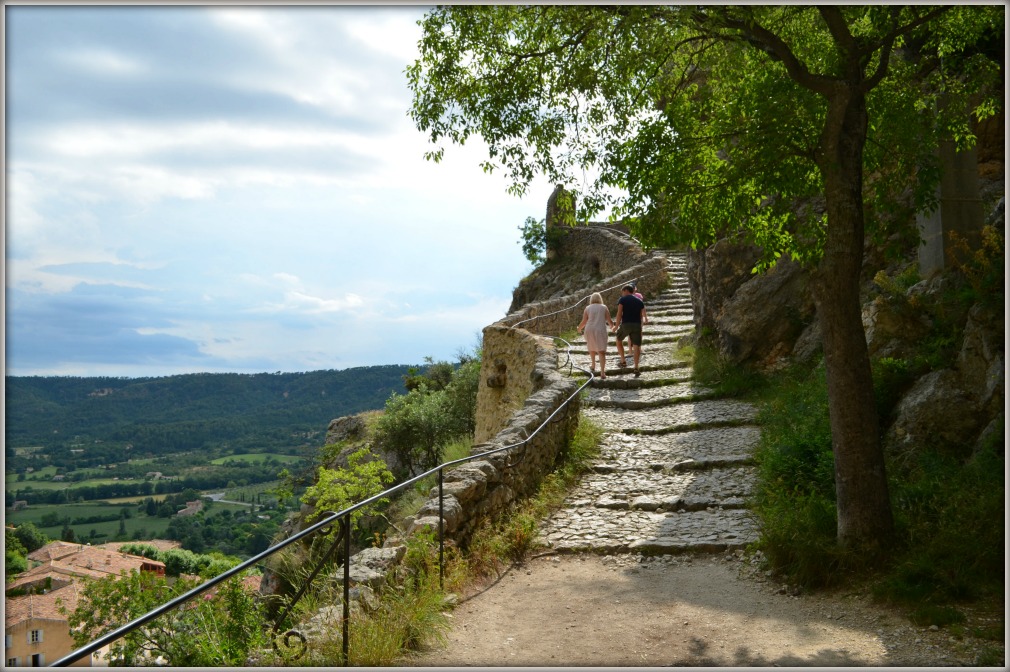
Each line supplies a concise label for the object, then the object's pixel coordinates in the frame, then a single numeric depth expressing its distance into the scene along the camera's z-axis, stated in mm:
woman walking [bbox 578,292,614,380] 14406
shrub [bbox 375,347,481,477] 19938
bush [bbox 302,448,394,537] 13492
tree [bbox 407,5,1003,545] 6492
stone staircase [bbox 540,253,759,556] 8109
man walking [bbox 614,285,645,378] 14531
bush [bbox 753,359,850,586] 6484
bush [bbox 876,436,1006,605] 5582
